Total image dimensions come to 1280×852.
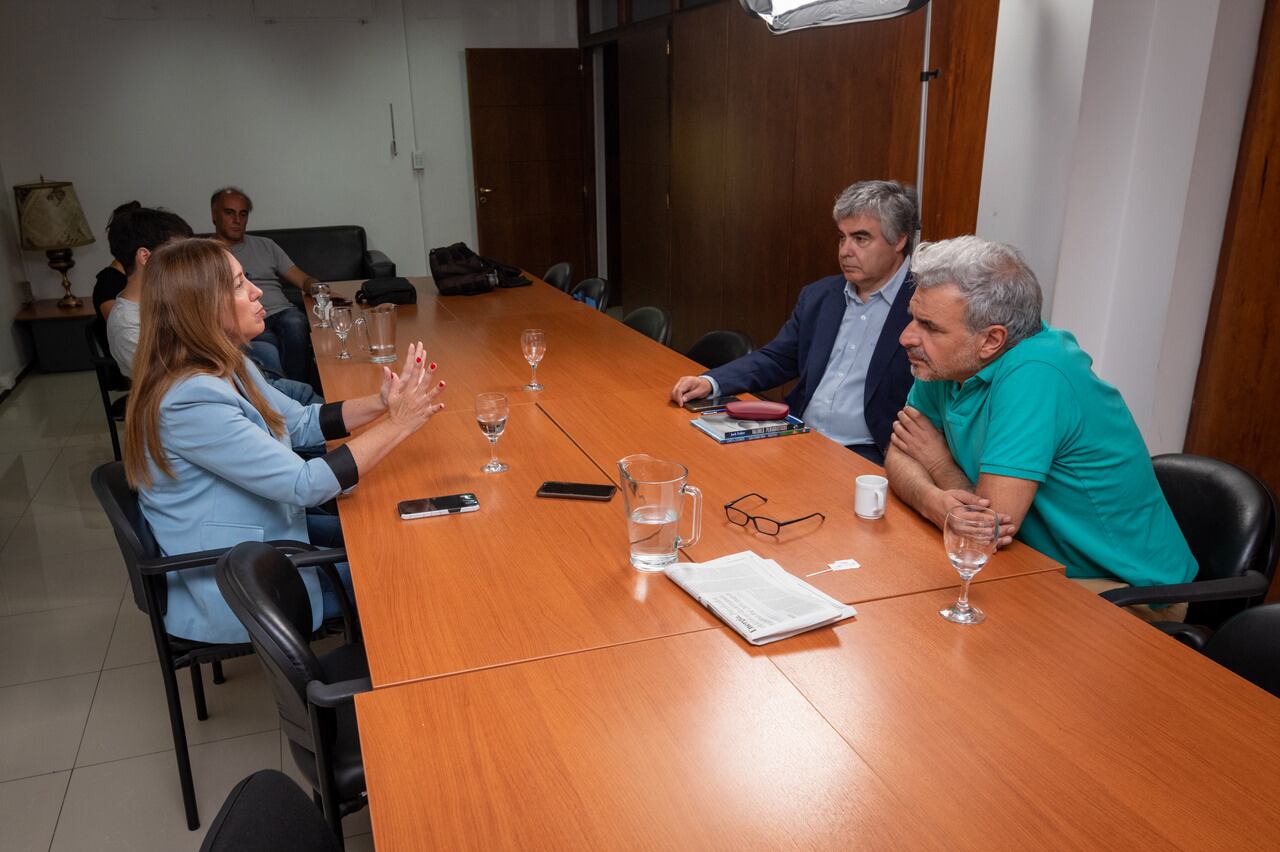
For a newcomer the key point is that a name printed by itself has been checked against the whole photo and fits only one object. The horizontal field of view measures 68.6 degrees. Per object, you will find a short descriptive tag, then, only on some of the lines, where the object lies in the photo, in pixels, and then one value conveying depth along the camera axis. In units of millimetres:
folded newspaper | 1611
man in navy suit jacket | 3043
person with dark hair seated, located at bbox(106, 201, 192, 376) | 3600
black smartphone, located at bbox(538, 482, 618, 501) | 2236
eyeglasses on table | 2053
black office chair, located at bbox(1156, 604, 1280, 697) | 1565
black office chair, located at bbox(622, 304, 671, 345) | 4324
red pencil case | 2803
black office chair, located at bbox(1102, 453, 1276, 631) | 1943
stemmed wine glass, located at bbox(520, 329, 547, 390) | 3215
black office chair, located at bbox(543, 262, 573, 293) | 6082
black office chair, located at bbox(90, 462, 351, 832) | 2143
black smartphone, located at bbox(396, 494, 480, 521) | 2156
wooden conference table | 1197
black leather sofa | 7938
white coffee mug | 2078
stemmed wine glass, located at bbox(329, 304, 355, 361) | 3888
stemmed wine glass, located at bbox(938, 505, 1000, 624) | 1593
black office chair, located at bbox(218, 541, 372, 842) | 1623
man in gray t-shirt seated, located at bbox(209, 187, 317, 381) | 5500
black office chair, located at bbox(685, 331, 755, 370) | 3725
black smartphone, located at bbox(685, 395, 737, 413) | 2992
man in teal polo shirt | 1964
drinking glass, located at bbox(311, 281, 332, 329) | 4312
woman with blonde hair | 2164
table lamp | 6953
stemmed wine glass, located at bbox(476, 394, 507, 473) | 2412
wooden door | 8438
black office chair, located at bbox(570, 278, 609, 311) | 5496
